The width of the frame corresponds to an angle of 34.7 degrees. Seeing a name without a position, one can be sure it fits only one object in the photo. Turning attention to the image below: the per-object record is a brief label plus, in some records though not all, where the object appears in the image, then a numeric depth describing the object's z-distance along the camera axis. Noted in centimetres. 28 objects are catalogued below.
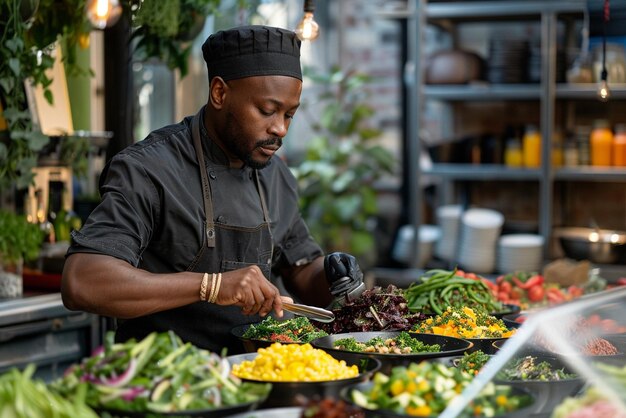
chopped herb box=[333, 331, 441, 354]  267
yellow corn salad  226
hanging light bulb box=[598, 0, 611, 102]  394
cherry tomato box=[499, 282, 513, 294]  452
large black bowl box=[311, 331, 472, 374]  253
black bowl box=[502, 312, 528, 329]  330
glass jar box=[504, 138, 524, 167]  692
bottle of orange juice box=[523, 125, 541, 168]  685
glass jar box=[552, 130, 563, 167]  684
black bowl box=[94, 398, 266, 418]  194
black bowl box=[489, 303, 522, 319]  356
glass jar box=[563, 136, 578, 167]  679
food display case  200
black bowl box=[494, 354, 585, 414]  212
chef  275
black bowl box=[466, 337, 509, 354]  285
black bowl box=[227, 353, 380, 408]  219
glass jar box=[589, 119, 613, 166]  668
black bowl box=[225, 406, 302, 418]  202
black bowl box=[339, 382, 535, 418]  199
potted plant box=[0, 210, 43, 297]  426
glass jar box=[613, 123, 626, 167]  664
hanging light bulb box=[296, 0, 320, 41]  404
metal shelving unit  665
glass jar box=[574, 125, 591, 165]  676
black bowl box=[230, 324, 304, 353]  280
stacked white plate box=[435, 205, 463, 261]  698
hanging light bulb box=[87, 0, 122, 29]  426
